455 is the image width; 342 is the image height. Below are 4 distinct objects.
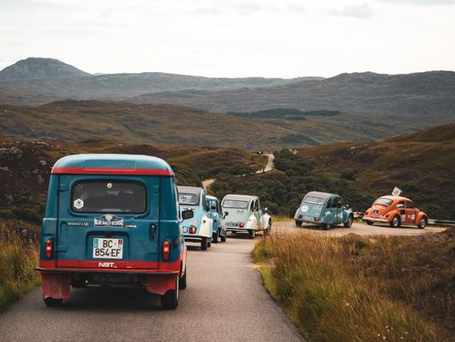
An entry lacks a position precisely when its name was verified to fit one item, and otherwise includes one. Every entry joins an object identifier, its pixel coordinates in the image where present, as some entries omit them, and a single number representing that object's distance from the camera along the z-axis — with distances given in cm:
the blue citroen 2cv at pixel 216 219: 2936
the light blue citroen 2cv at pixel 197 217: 2509
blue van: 1064
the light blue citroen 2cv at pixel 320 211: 4159
